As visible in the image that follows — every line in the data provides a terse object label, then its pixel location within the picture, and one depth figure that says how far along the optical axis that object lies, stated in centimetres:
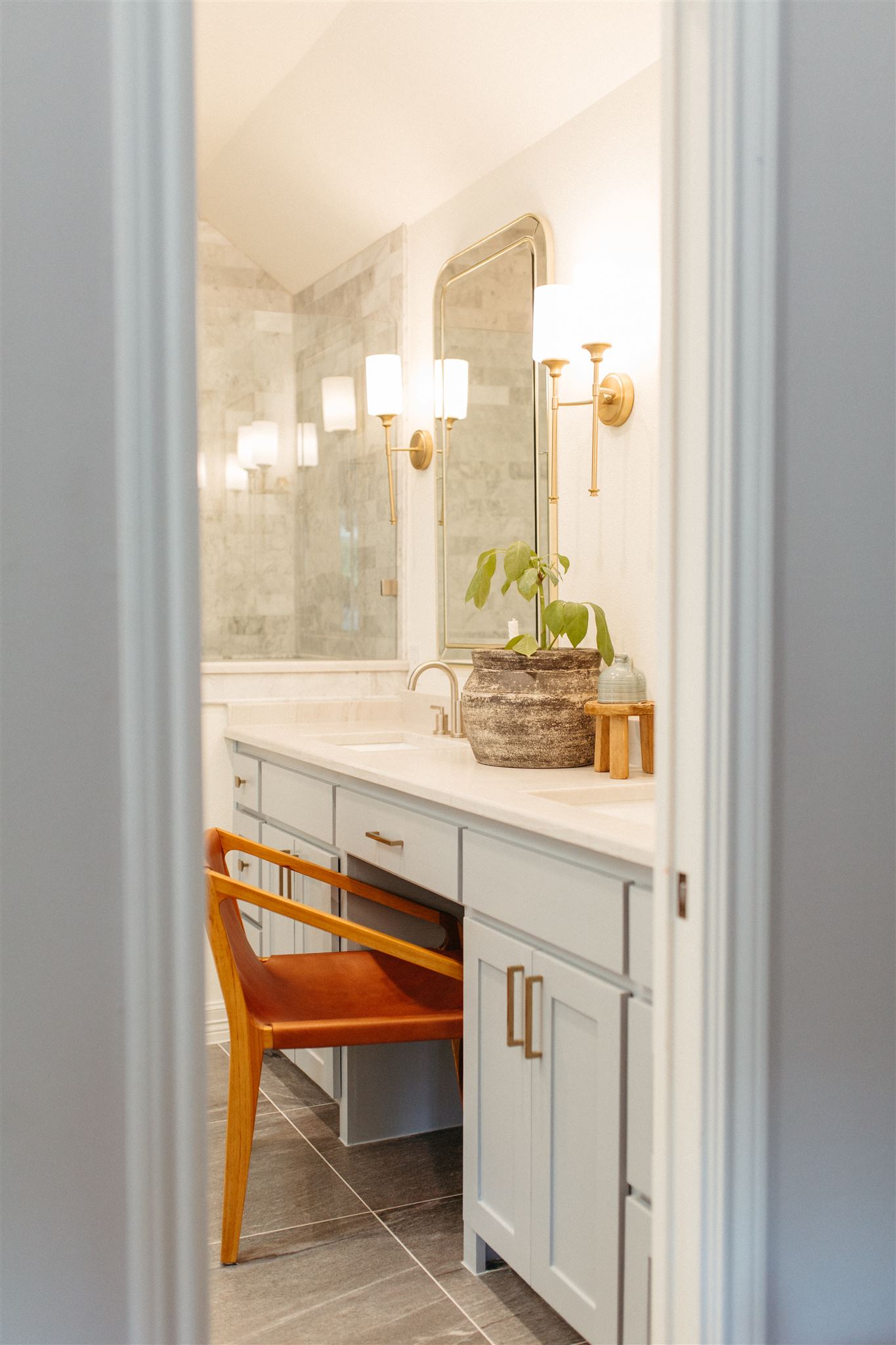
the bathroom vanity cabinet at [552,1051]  146
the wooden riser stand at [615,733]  210
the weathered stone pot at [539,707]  223
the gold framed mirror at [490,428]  266
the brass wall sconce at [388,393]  328
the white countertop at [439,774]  158
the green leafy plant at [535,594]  222
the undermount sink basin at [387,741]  296
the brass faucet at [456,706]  288
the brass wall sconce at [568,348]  232
